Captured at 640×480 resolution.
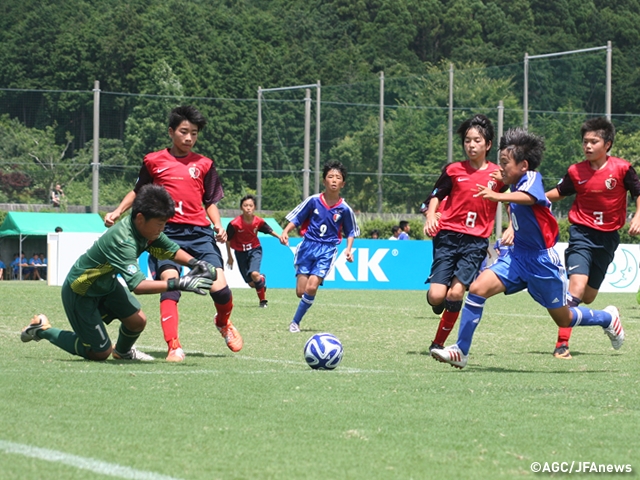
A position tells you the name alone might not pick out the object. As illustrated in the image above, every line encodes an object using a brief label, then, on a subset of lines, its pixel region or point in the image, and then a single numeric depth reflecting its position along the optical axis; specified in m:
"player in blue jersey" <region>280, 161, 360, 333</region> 13.83
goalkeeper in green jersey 7.89
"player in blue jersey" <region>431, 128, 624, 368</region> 8.46
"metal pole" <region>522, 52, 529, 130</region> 39.23
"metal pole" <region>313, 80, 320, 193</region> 39.87
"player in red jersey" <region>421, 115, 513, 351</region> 10.02
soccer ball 8.46
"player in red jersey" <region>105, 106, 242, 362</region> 9.33
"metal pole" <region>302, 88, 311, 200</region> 39.12
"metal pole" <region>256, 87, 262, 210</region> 40.00
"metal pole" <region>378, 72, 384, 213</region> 41.53
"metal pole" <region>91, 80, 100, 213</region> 34.50
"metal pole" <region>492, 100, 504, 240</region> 36.01
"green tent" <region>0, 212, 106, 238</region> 33.66
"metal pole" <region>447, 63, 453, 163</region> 42.62
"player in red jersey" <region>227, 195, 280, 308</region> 20.14
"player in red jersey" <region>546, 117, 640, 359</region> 10.73
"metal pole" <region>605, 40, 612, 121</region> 36.88
